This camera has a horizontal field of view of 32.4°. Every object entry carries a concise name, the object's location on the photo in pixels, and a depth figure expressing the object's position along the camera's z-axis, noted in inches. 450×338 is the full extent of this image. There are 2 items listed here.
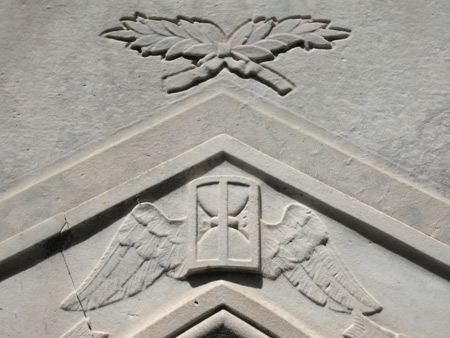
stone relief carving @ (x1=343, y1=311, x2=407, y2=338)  114.0
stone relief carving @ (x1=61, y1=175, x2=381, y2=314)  117.1
